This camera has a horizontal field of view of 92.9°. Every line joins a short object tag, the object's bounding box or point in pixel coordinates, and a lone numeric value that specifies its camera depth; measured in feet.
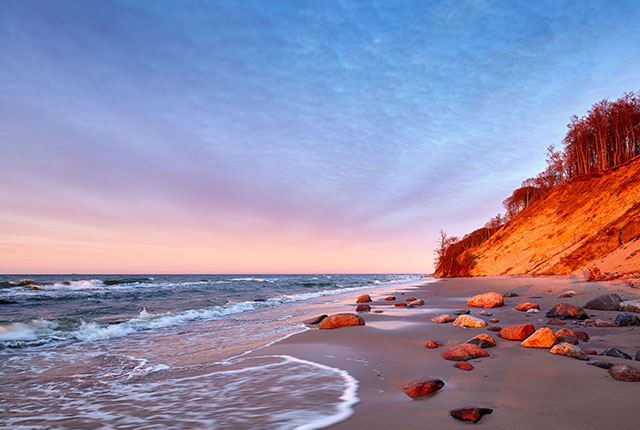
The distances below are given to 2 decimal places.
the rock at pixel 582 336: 17.60
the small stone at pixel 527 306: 30.68
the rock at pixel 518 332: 19.04
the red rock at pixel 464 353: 16.10
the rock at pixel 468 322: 24.40
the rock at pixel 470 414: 9.02
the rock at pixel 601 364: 12.81
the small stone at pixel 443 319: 27.76
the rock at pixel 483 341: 17.81
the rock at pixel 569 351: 14.51
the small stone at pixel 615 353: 14.06
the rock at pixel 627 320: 20.34
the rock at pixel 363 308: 41.27
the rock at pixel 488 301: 36.22
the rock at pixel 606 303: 26.17
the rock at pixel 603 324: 20.39
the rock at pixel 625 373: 11.32
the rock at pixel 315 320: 33.25
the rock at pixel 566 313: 23.73
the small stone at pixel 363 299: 56.55
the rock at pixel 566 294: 35.57
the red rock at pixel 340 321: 29.01
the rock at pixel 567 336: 17.12
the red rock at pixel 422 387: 11.45
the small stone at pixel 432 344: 19.20
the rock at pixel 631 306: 23.45
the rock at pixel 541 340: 17.03
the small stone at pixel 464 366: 14.42
